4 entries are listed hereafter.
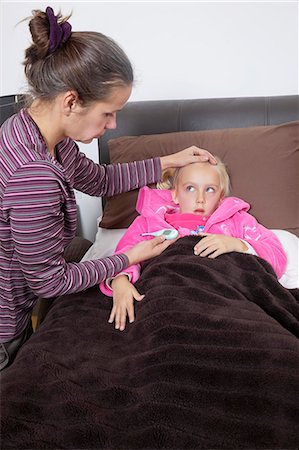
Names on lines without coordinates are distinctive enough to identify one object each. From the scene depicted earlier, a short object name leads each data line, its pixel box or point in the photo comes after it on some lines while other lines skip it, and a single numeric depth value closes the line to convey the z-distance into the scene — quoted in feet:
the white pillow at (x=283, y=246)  4.91
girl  4.98
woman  3.76
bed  2.99
